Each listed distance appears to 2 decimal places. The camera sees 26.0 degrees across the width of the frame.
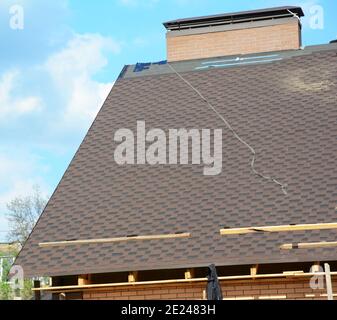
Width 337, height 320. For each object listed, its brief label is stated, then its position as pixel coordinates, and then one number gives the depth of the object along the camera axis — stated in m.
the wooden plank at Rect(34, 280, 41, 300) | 16.57
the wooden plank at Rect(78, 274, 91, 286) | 15.90
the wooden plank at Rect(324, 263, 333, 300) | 13.52
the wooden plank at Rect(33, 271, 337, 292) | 14.50
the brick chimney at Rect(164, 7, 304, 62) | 21.80
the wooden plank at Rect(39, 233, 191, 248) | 15.86
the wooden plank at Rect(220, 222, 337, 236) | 15.05
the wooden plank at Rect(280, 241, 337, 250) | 14.57
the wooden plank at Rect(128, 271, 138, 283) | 15.57
